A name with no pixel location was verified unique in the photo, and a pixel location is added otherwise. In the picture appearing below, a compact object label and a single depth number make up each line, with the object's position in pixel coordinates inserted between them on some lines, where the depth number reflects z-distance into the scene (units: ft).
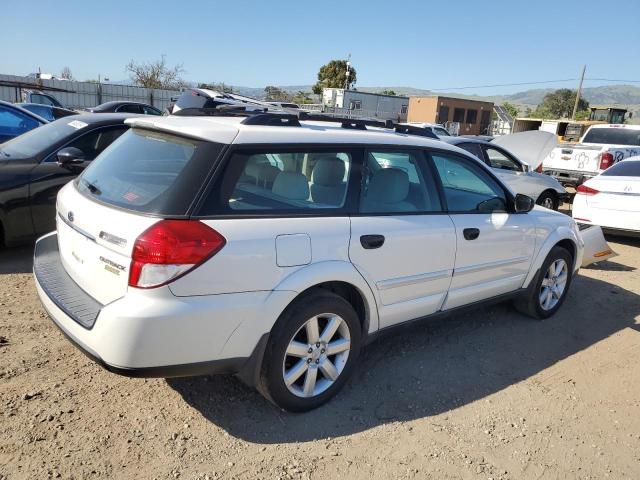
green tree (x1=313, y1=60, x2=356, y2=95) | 214.28
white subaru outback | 8.20
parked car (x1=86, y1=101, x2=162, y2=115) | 57.92
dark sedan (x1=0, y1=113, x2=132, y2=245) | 16.55
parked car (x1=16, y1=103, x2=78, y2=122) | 47.19
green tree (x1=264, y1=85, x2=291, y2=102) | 170.01
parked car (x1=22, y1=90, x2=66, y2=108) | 66.16
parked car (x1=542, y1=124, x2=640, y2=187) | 37.86
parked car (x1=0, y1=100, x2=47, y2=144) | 24.17
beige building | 156.15
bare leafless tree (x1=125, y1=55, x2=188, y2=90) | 154.40
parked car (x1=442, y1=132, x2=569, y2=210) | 28.35
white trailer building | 138.51
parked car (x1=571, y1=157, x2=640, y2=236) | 25.32
